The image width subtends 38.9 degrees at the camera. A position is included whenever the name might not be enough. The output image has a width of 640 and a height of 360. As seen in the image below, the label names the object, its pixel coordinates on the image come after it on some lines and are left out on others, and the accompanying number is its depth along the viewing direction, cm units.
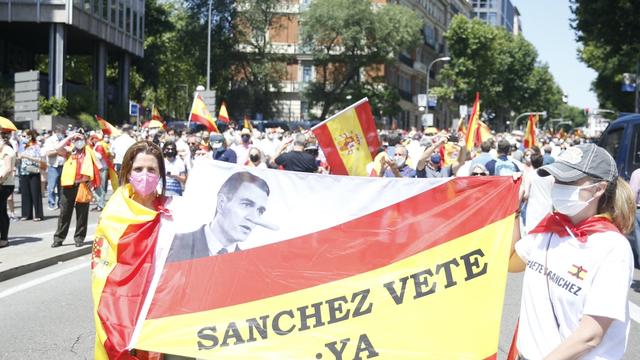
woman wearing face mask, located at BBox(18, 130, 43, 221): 1688
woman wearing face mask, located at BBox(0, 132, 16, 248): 1287
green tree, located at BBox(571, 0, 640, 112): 3206
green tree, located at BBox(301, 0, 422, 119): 6247
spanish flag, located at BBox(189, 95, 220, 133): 2347
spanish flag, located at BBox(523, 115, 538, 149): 2259
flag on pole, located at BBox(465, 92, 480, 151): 1508
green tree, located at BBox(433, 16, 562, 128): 8712
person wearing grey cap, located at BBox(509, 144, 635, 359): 307
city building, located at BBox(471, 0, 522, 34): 15400
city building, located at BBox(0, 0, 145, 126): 4462
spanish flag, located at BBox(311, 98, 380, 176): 1120
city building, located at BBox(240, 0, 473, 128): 7356
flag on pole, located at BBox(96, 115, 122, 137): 2258
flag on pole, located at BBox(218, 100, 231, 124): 2941
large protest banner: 432
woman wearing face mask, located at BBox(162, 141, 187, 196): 1266
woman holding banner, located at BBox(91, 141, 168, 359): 439
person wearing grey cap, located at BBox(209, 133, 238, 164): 1515
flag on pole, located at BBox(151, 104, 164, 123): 3202
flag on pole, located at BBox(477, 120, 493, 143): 1924
